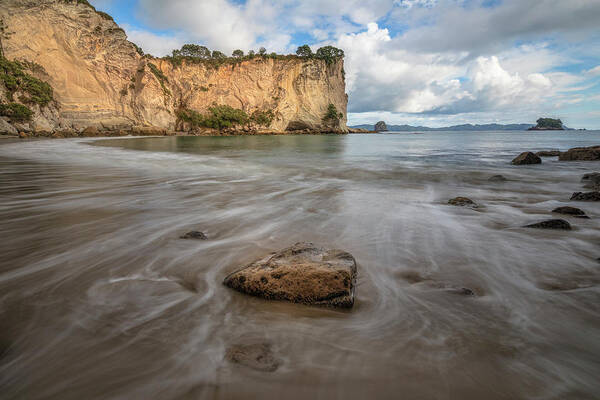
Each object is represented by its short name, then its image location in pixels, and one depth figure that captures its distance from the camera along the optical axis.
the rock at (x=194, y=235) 2.91
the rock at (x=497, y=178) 7.09
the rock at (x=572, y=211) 3.71
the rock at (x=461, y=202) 4.40
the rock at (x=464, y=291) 1.86
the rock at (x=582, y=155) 11.30
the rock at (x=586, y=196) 4.66
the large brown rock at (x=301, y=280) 1.74
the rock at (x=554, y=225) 3.13
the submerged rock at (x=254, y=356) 1.23
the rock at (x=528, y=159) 10.45
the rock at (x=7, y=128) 24.00
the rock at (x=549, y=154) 13.26
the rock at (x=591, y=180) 6.19
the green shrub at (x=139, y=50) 41.74
